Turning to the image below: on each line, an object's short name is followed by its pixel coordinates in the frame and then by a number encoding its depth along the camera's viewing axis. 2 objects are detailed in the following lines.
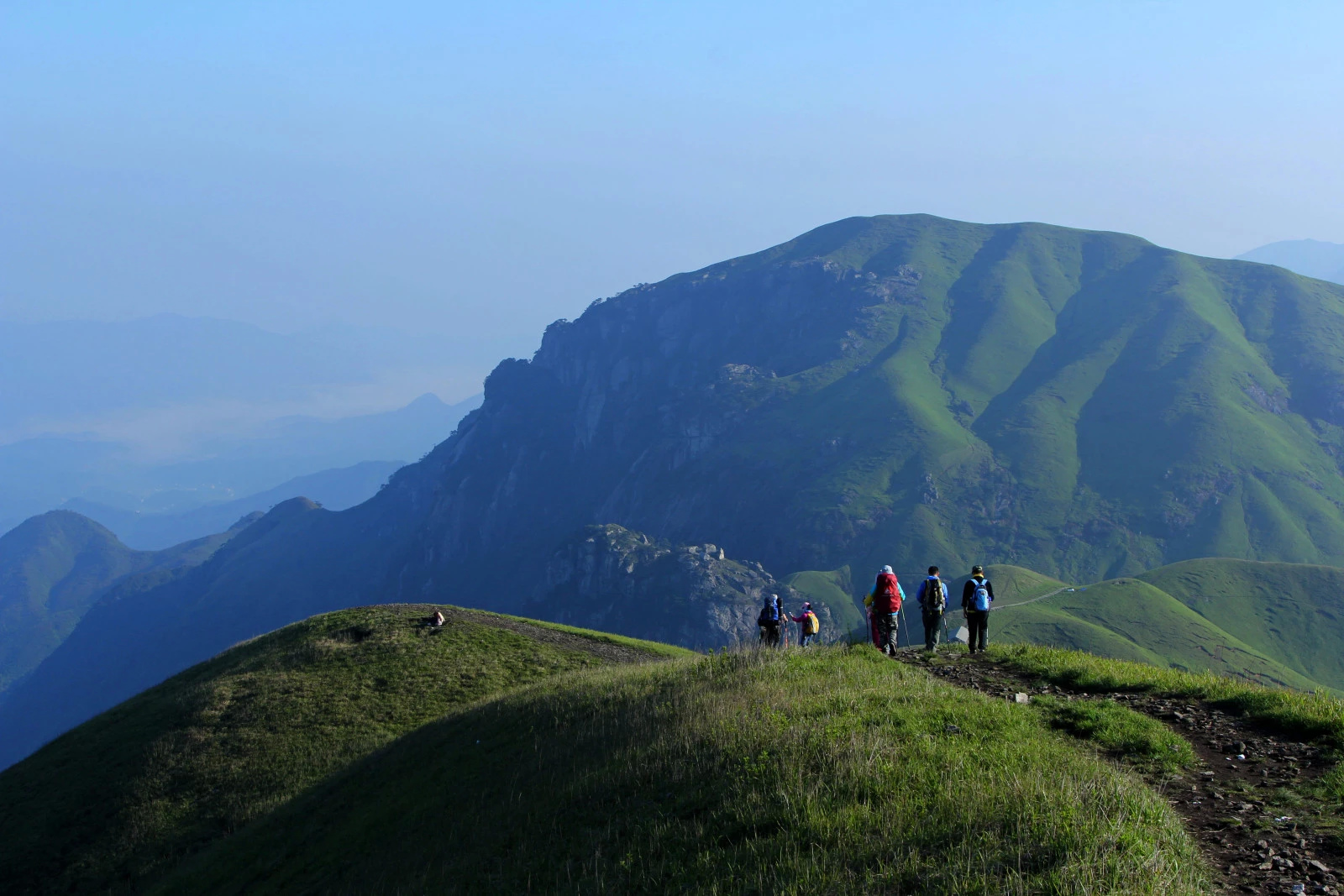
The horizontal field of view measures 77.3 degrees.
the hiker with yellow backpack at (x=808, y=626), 29.81
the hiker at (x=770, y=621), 29.69
